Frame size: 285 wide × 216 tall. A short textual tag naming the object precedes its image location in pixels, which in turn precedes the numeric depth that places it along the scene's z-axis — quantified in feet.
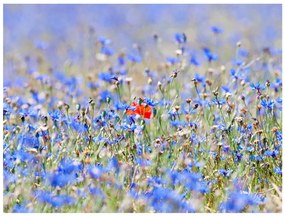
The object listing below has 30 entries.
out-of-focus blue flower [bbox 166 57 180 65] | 23.02
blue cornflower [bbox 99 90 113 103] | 21.03
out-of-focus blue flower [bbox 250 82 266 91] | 17.92
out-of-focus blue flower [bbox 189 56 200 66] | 22.91
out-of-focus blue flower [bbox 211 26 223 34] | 24.12
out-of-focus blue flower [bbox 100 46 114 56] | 24.47
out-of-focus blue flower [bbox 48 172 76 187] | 14.04
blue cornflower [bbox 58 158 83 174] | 14.64
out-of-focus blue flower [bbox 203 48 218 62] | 22.30
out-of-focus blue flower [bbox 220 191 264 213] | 13.66
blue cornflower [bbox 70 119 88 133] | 17.01
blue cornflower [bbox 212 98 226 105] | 17.87
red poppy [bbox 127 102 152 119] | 17.61
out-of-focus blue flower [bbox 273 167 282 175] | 16.62
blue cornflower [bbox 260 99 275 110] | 17.50
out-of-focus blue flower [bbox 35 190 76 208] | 13.86
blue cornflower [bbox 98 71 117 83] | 21.59
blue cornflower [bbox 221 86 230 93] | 19.51
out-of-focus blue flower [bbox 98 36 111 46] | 24.41
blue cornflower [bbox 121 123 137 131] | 16.91
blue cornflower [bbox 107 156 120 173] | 15.74
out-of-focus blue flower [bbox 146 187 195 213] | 13.85
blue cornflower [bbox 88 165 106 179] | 14.27
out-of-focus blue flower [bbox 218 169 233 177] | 16.07
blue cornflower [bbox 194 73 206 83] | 20.34
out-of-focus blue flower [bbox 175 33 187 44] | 22.37
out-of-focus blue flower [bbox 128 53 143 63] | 23.75
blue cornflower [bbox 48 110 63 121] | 17.44
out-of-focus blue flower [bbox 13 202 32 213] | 14.35
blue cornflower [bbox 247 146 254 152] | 16.94
